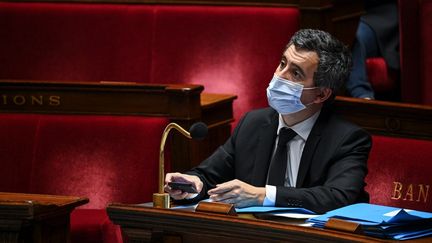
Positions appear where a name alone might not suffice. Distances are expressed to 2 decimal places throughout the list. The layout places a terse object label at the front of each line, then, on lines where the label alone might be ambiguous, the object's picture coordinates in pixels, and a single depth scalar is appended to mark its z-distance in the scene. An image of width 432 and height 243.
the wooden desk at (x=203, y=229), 13.38
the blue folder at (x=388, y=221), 13.46
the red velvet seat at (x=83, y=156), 14.90
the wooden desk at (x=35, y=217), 13.83
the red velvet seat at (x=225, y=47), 15.75
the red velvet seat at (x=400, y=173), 14.47
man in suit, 14.12
